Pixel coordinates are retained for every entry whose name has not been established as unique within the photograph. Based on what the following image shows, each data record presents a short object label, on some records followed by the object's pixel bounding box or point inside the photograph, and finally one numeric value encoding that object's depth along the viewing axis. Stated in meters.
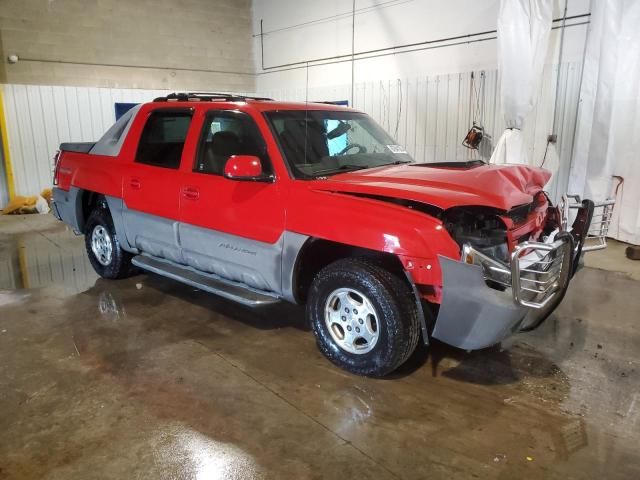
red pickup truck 2.89
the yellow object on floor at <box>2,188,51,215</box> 9.61
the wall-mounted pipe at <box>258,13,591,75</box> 8.00
